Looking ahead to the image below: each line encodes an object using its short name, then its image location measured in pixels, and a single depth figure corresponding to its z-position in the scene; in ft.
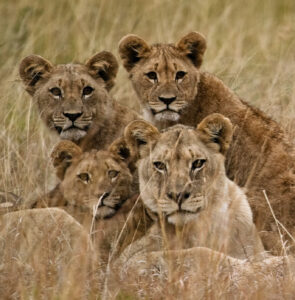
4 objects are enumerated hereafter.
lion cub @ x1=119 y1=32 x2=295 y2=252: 47.19
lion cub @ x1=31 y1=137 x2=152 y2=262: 41.96
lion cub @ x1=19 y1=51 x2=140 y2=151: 48.67
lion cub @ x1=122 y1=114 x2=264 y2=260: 39.14
